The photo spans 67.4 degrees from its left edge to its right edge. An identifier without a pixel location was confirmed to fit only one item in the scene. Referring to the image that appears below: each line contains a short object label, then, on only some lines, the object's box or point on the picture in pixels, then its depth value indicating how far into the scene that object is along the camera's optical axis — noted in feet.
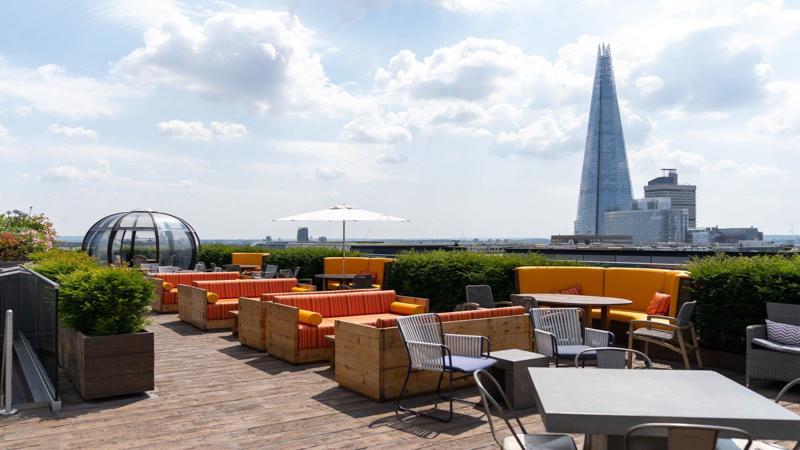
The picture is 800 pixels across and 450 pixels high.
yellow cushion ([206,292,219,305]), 34.59
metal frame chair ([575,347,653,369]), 12.97
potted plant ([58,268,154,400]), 19.52
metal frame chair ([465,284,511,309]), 30.53
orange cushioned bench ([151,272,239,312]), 42.68
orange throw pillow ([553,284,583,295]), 33.14
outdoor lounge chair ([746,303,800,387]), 21.16
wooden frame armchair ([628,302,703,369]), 24.04
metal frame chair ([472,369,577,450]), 10.87
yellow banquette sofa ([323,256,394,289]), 46.34
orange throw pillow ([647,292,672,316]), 28.30
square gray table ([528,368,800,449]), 8.98
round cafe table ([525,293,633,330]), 26.20
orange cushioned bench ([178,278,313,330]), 34.76
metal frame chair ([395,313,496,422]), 17.84
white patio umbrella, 39.24
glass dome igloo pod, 64.95
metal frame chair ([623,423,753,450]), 8.31
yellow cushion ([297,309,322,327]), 25.90
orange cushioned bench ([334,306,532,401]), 19.61
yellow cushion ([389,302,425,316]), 29.39
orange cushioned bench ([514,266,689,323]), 29.37
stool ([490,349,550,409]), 18.61
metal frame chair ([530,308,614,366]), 21.24
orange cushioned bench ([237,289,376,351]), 28.37
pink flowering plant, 43.06
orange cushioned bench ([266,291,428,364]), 25.48
